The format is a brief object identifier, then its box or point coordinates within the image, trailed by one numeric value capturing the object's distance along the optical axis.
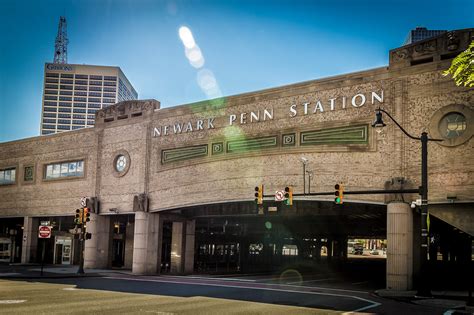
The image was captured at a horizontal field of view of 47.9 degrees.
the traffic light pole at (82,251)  38.62
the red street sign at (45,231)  36.53
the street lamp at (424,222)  24.86
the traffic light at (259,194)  29.64
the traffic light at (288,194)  29.61
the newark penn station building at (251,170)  29.56
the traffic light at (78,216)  38.59
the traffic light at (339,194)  27.03
